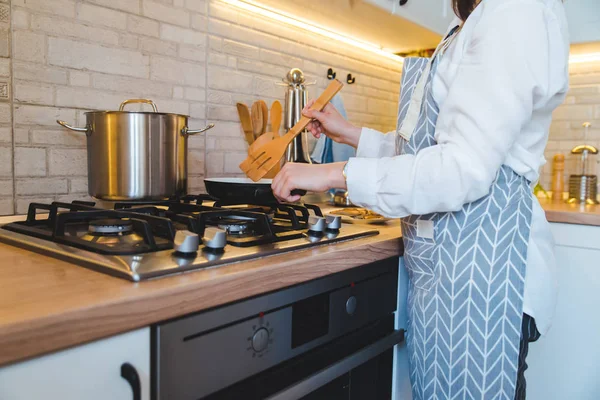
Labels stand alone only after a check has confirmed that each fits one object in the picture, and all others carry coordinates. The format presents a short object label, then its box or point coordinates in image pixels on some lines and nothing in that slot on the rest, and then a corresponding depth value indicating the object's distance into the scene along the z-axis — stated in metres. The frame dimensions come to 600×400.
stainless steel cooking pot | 1.10
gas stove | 0.68
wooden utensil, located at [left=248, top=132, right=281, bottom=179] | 1.31
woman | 0.76
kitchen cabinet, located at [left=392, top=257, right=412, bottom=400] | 1.11
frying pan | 1.12
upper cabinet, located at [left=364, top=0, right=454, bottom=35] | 1.65
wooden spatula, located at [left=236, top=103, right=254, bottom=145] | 1.53
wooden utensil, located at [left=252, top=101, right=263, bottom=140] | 1.55
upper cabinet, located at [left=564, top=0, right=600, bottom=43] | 2.01
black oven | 0.63
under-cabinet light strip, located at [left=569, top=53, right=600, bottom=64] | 2.21
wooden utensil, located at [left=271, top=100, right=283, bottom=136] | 1.49
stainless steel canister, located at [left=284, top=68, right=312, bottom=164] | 1.67
